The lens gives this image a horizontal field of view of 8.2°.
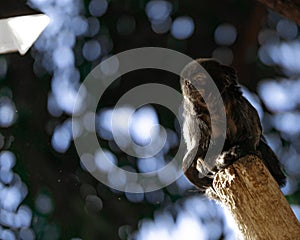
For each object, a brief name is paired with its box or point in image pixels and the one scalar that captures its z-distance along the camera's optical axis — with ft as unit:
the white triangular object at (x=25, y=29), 9.96
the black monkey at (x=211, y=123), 8.80
